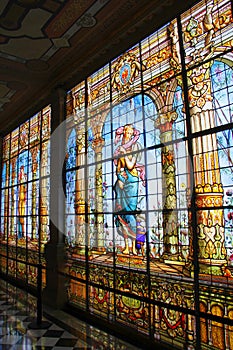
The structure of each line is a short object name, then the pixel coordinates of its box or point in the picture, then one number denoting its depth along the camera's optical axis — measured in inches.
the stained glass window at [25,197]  346.9
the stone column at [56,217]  281.3
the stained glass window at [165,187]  158.6
